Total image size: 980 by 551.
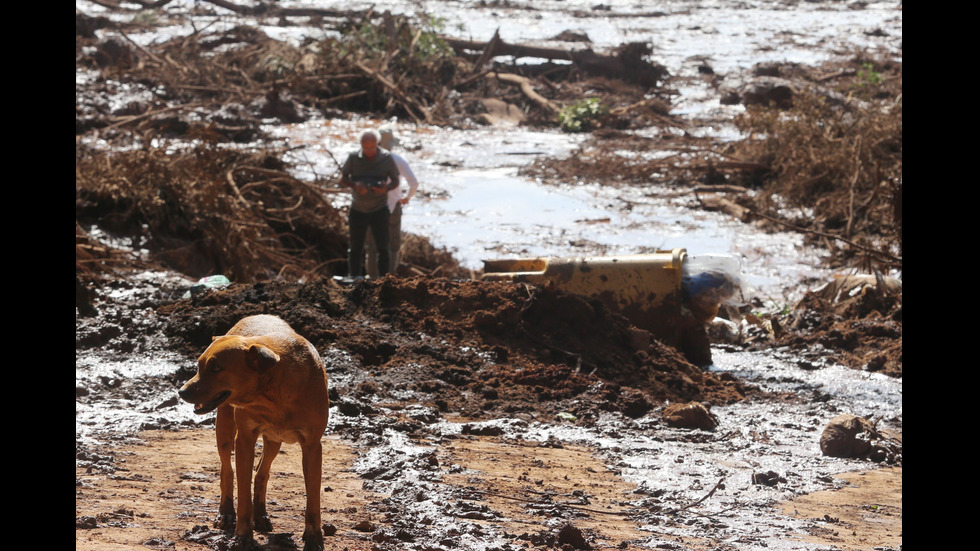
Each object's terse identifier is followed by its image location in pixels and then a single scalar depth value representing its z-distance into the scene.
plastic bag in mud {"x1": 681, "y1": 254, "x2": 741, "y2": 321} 19.16
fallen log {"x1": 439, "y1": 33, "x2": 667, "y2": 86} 47.37
